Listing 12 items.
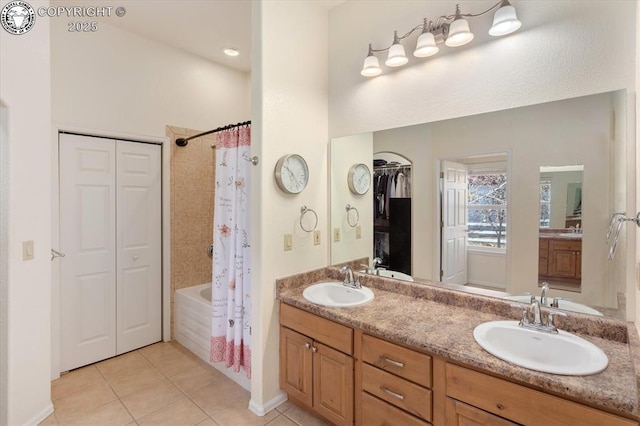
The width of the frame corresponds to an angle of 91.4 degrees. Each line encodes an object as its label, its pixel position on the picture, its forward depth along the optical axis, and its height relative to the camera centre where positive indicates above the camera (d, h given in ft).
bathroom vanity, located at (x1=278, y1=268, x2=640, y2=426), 3.63 -2.27
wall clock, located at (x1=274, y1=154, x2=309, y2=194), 7.06 +0.84
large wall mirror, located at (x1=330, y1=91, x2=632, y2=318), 4.90 +0.19
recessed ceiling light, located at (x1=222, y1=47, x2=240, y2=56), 10.67 +5.48
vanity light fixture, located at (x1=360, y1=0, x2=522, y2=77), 5.22 +3.26
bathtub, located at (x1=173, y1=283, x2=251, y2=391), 9.04 -3.59
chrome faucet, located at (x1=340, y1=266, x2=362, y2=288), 7.29 -1.68
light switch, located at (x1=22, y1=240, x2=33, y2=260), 6.43 -0.84
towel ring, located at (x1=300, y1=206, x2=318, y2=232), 7.70 -0.12
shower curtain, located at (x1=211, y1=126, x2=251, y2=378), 7.84 -1.15
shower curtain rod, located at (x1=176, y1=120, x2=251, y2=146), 10.63 +2.38
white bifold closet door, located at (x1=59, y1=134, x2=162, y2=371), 8.72 -1.15
